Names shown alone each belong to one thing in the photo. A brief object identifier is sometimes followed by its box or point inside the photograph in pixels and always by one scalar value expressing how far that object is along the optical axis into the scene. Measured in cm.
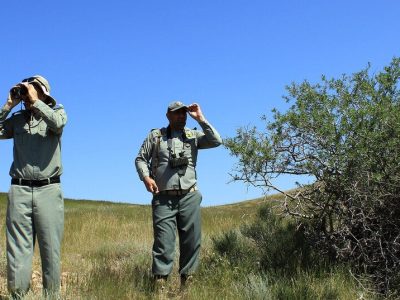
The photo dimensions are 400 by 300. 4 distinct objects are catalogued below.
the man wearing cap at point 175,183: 611
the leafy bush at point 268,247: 685
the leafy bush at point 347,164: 620
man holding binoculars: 527
